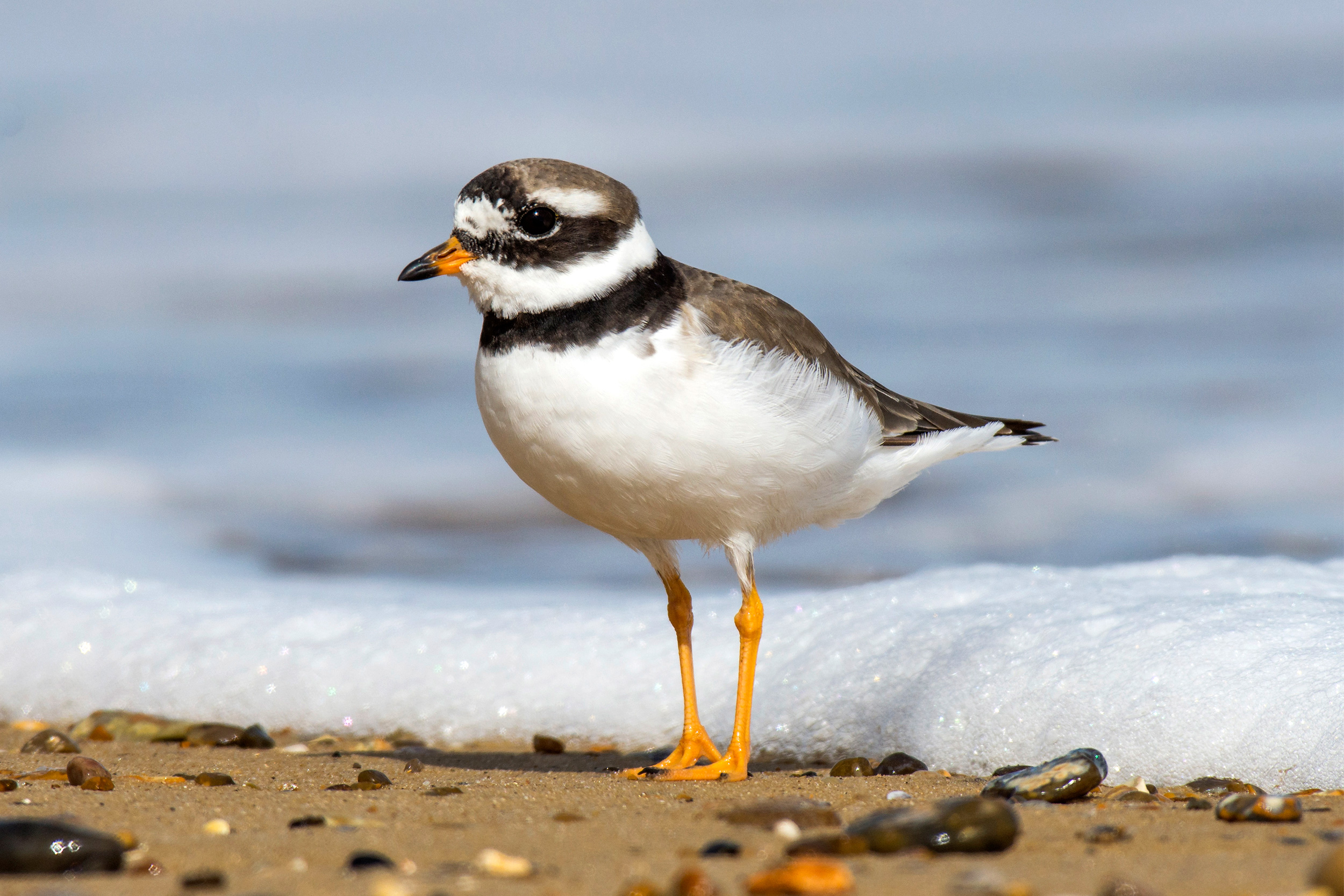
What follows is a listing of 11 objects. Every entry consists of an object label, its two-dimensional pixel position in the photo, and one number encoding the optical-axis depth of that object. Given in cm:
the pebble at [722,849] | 616
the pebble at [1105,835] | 643
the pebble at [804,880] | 528
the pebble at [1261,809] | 688
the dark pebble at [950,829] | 602
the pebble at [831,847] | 603
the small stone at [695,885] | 520
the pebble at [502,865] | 570
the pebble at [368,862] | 589
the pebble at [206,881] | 556
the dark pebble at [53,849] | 597
